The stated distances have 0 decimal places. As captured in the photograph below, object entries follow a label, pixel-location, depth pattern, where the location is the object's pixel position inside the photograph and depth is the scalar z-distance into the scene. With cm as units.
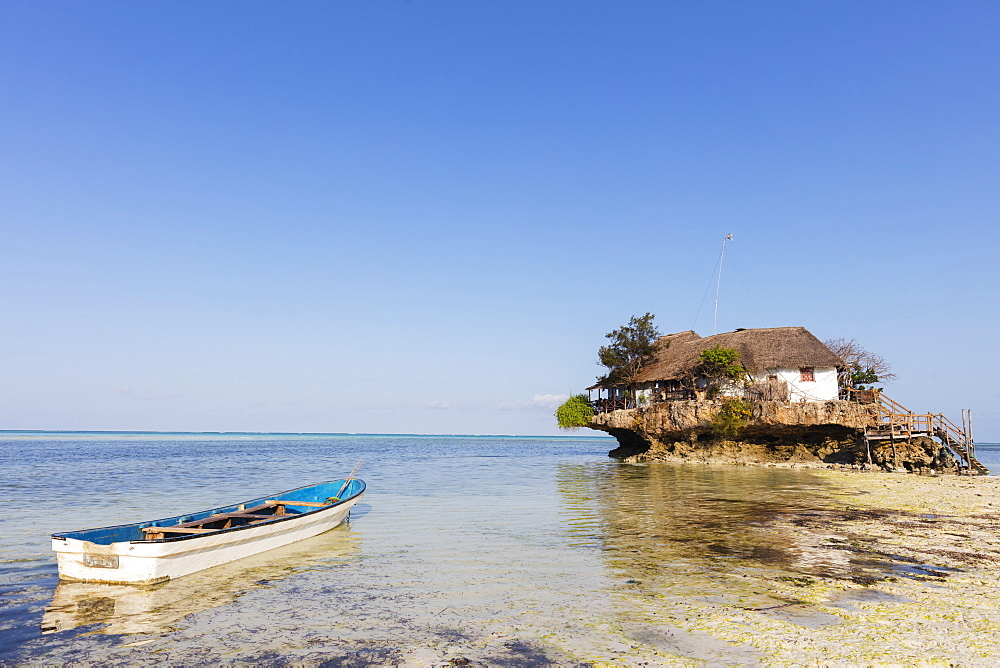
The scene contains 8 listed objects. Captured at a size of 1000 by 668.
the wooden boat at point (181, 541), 942
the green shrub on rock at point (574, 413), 4569
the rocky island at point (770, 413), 3203
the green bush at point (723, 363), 3700
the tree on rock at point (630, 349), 4400
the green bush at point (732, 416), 3541
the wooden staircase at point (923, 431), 3045
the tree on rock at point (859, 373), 3698
